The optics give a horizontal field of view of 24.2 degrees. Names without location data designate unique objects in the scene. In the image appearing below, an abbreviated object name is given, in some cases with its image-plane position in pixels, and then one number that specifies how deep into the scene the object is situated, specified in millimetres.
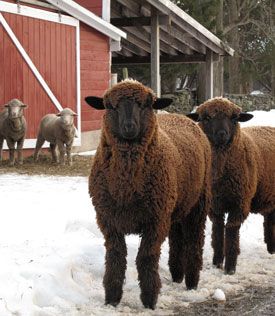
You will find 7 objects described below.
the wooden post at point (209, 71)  20422
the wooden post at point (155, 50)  16156
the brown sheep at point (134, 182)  4695
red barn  12953
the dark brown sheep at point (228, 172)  6145
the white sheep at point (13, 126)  11906
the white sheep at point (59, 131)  12297
